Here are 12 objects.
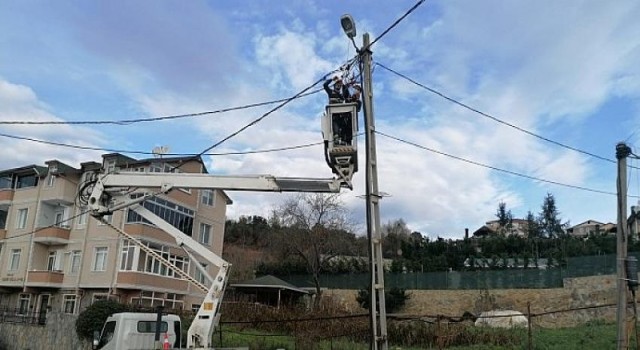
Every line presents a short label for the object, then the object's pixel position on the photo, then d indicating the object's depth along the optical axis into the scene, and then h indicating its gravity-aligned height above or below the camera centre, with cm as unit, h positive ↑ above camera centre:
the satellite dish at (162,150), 2072 +573
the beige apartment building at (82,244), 3656 +416
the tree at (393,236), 7322 +993
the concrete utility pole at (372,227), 1021 +144
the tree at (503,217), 8685 +1409
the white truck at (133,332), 1398 -74
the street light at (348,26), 1086 +543
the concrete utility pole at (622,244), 1188 +141
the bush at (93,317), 2517 -66
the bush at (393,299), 4072 +48
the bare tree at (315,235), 5138 +656
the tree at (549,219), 7444 +1202
